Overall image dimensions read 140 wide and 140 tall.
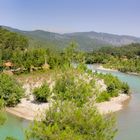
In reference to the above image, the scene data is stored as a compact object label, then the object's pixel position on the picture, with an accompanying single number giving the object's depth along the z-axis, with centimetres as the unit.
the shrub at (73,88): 1597
